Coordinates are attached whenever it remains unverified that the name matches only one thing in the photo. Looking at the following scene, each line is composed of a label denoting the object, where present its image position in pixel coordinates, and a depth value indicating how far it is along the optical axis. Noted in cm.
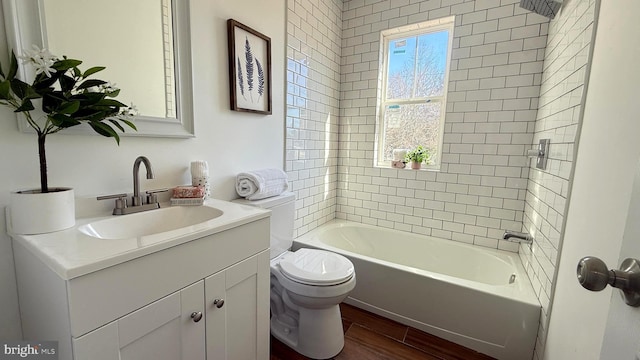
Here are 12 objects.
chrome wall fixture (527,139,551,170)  158
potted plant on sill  242
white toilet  148
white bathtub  158
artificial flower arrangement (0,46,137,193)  80
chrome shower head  153
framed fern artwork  158
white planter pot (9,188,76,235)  82
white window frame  229
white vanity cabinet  68
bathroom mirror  92
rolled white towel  162
